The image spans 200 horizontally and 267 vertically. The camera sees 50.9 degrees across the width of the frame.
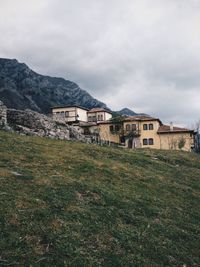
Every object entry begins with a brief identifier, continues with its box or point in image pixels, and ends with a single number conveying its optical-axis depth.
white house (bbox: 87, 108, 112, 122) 72.56
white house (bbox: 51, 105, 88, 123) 71.60
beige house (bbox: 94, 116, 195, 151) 60.21
